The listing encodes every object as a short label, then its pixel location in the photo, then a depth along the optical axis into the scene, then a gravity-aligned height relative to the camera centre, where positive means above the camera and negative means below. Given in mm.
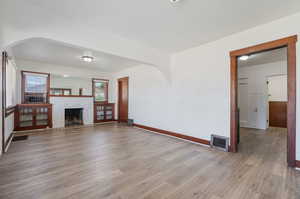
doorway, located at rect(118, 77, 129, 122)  6422 -56
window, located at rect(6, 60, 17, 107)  3743 +479
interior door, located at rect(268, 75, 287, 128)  5621 -136
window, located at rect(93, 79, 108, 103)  6738 +416
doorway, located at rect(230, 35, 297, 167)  2230 +141
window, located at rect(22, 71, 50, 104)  5031 +417
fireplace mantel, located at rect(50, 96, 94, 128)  5484 -388
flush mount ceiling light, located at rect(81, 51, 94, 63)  4075 +1316
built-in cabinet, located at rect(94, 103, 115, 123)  6628 -756
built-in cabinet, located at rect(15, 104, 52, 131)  4789 -725
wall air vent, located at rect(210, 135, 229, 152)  3012 -1061
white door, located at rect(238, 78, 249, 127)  5668 -88
